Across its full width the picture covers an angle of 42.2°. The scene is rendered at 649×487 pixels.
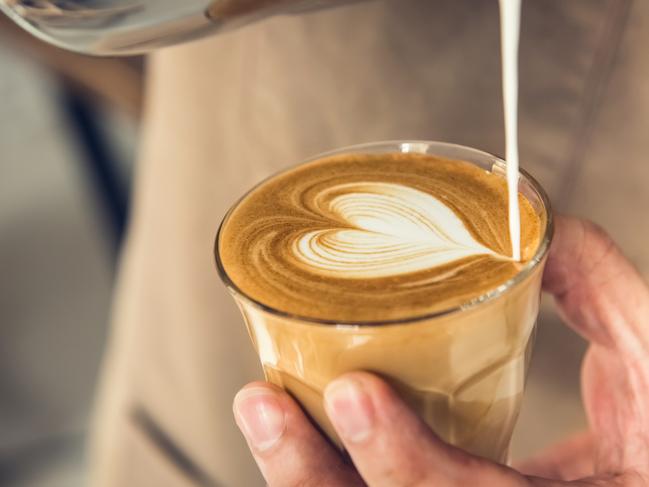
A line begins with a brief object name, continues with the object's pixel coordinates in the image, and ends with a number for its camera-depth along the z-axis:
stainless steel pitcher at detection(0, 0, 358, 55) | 0.49
